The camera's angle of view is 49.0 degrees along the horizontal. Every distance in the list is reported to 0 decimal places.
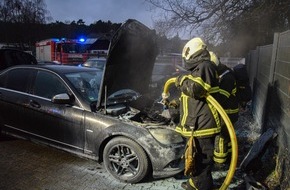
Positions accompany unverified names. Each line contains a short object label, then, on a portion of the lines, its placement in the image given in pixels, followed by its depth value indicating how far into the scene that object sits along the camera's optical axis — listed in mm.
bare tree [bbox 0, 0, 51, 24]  53688
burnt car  4113
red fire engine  21906
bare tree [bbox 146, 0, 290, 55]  15414
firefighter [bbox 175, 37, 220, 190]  3232
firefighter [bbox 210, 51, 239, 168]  3670
